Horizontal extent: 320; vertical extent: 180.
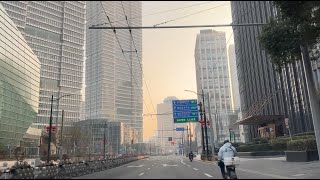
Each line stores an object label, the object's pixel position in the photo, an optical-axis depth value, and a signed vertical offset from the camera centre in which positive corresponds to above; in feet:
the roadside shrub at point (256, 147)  105.36 -7.60
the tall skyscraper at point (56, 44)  392.90 +160.84
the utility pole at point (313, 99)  50.73 +6.02
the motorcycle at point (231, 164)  32.18 -4.28
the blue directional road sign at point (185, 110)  112.18 +10.31
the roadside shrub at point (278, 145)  98.15 -6.22
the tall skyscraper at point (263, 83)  122.81 +27.99
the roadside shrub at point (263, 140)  120.78 -5.00
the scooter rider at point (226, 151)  32.95 -2.65
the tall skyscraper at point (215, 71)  339.71 +83.95
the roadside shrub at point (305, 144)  66.12 -4.19
